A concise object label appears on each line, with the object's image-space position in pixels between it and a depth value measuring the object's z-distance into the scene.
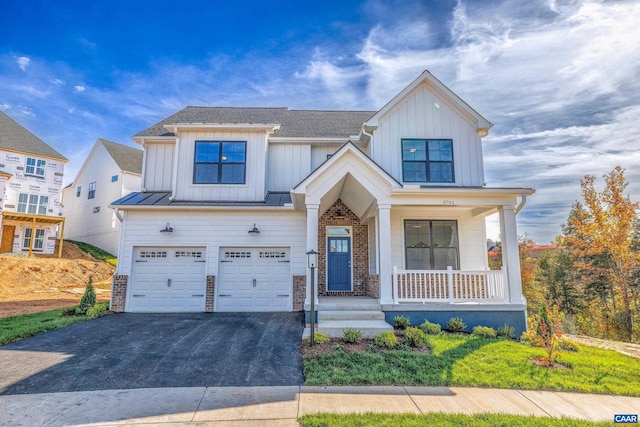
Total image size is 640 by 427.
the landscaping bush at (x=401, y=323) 8.54
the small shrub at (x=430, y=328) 8.14
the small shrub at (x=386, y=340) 6.93
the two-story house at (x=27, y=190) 21.56
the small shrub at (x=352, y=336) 7.17
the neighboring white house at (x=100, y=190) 24.50
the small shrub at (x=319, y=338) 7.04
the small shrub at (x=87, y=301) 10.25
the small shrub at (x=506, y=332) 8.38
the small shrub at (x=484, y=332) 8.15
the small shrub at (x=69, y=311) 10.24
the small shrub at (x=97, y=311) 9.95
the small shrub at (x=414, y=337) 7.07
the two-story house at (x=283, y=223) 11.11
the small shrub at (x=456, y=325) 8.62
